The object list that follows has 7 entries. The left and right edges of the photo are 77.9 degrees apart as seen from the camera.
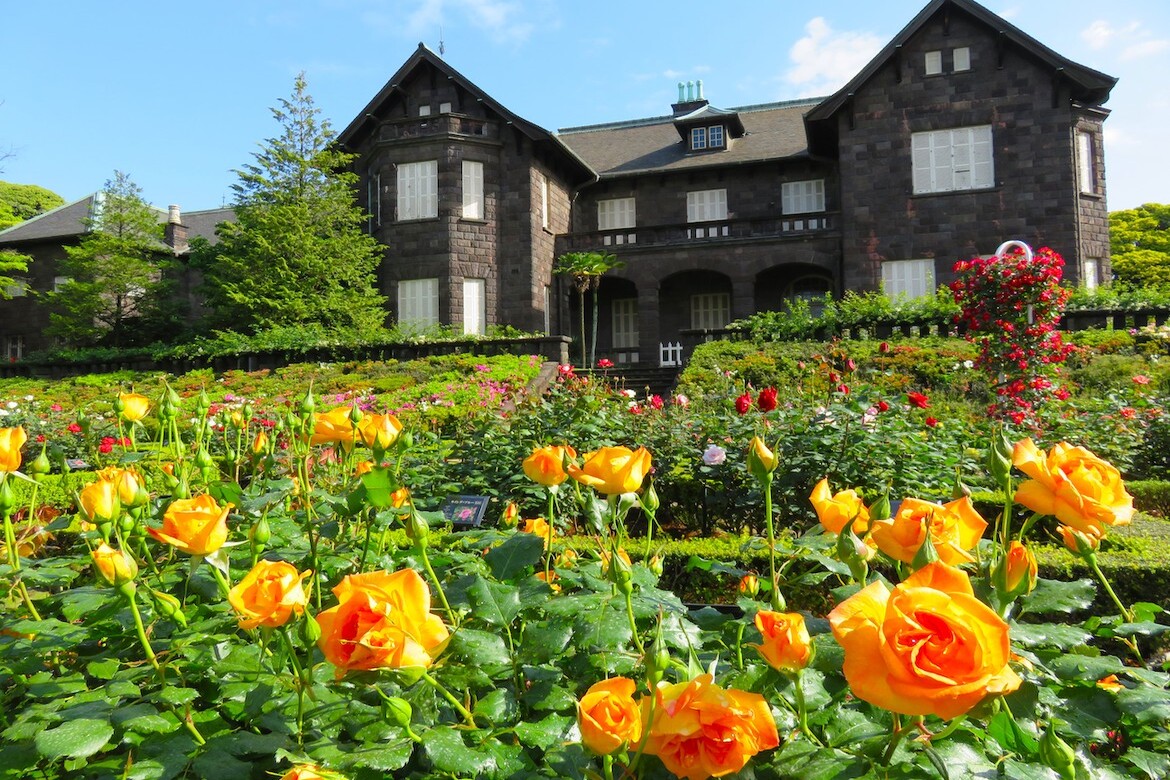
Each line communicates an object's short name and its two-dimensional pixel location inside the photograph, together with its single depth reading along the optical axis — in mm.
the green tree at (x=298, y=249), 20219
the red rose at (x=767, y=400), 3996
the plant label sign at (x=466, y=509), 2746
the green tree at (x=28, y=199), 42844
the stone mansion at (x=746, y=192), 18719
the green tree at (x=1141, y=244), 32844
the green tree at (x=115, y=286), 25359
